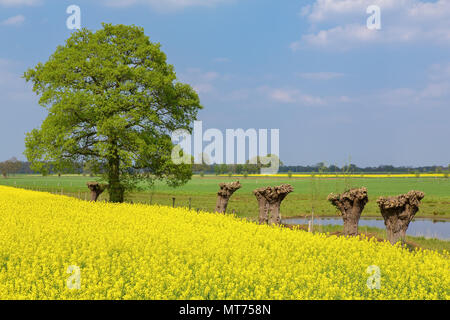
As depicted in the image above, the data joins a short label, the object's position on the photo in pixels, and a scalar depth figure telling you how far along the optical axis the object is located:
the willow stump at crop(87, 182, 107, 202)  34.12
